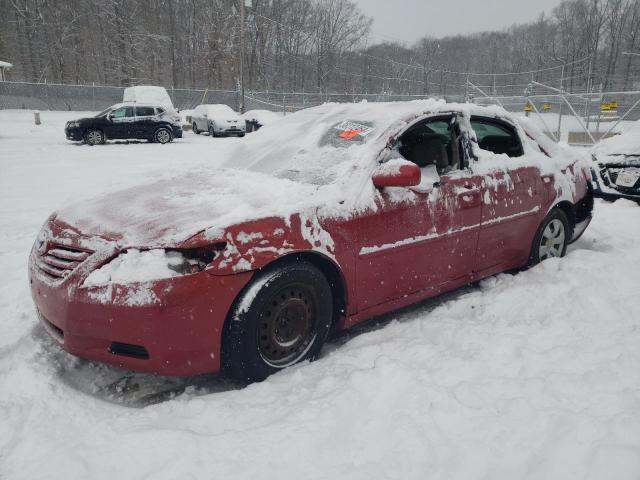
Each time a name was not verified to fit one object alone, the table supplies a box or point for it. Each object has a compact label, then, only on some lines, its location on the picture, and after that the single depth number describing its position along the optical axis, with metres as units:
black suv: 17.05
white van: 23.31
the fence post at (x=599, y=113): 14.92
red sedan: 2.48
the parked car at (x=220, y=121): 22.19
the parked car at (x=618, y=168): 7.11
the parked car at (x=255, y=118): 24.78
